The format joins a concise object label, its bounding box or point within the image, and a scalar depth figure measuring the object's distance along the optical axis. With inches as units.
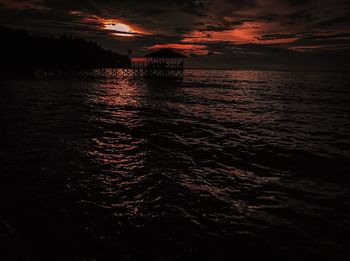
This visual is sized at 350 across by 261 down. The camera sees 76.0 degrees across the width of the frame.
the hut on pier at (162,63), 1814.8
